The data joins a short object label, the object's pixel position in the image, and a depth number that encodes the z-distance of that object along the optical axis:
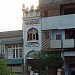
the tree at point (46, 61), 28.40
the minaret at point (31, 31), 30.63
